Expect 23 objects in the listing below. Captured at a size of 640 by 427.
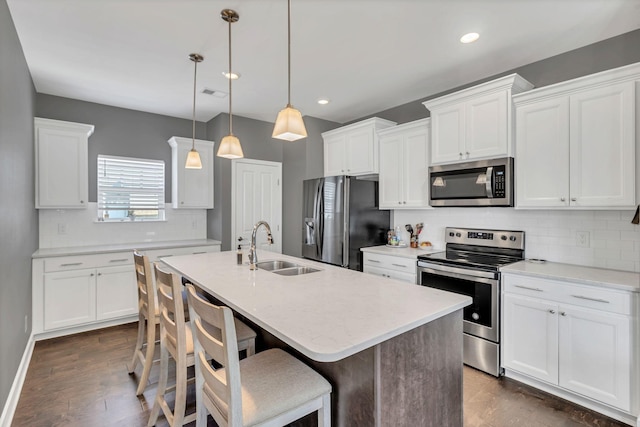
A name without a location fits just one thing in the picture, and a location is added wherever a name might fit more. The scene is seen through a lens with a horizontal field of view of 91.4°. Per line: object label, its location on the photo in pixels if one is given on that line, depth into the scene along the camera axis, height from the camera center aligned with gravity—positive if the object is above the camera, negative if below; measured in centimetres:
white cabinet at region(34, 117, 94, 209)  334 +54
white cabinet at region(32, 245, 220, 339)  320 -87
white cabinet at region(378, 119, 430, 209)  340 +55
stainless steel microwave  271 +29
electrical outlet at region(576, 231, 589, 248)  254 -20
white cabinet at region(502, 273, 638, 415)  195 -85
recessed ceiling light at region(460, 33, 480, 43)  240 +138
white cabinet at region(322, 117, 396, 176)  385 +86
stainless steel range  252 -57
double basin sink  242 -45
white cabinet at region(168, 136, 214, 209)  425 +49
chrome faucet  239 -33
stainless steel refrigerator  368 -8
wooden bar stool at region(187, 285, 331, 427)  112 -72
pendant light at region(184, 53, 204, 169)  277 +49
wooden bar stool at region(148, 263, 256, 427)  161 -74
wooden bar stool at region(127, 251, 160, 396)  215 -68
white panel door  447 +20
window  404 +32
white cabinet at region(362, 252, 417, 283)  313 -56
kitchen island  119 -47
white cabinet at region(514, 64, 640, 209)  216 +54
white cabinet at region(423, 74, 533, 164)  268 +86
